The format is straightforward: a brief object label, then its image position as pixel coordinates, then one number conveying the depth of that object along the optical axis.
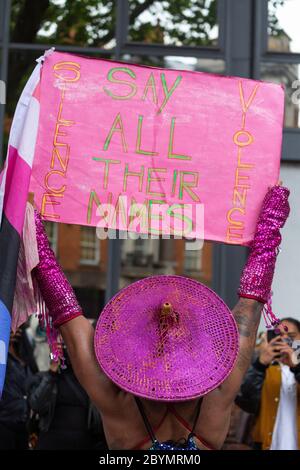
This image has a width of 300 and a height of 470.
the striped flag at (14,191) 3.43
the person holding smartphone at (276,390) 6.12
